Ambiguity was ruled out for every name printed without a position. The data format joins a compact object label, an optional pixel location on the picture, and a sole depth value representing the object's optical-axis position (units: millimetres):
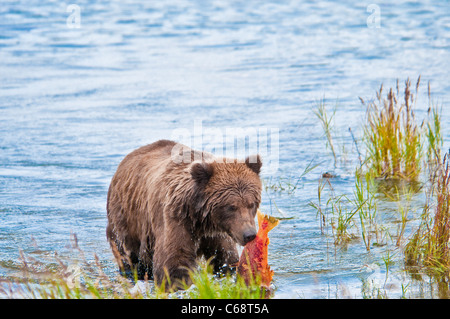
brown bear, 11453
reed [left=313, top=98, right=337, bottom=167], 20336
